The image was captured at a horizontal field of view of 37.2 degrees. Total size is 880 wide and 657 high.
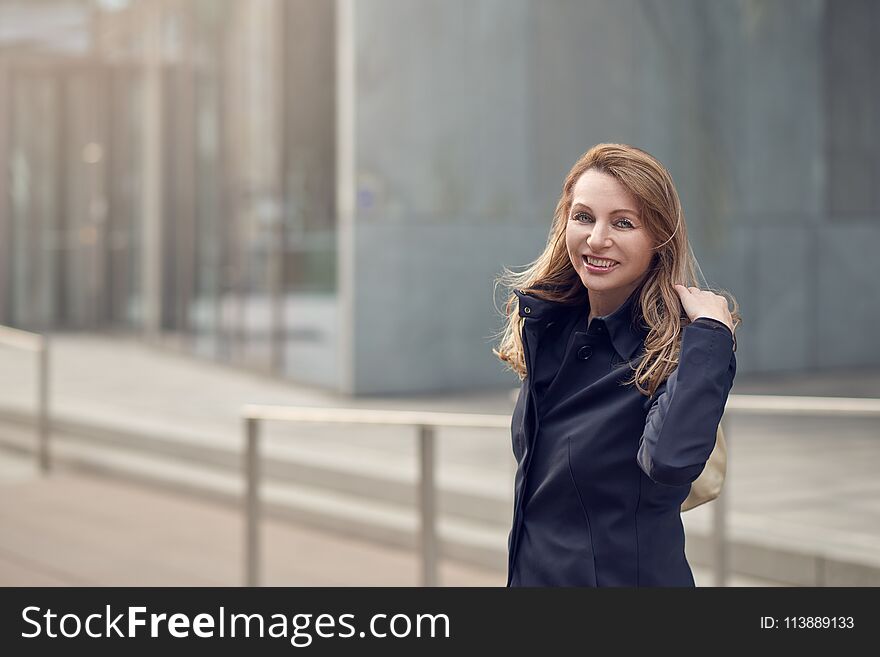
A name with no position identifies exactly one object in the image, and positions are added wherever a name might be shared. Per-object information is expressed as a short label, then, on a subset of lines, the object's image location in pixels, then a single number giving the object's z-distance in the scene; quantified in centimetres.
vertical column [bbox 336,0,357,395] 1208
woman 220
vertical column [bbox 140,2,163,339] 1738
